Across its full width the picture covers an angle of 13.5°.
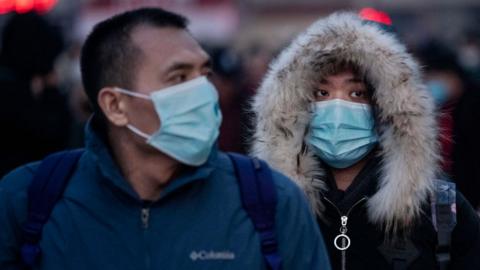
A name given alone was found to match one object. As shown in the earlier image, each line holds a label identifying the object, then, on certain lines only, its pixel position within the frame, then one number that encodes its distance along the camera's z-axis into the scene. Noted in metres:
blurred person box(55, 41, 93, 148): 13.88
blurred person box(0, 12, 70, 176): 11.06
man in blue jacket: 6.23
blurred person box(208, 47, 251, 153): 16.38
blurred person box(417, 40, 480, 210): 13.70
